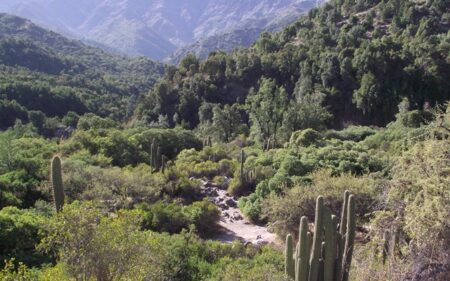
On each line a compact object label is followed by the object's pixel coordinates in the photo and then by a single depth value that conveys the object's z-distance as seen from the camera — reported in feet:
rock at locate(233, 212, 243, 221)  83.87
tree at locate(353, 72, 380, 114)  185.16
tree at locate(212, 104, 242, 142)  174.09
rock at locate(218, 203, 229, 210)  90.18
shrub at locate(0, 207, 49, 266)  55.01
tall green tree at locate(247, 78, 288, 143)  150.71
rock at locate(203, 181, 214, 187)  102.91
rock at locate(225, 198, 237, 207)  92.43
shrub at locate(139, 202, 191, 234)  69.15
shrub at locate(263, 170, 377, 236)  67.15
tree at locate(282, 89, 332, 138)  146.41
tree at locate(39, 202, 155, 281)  34.09
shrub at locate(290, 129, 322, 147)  117.70
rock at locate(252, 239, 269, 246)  67.32
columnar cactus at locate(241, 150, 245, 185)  97.37
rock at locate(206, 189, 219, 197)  96.63
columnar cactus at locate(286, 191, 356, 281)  39.22
